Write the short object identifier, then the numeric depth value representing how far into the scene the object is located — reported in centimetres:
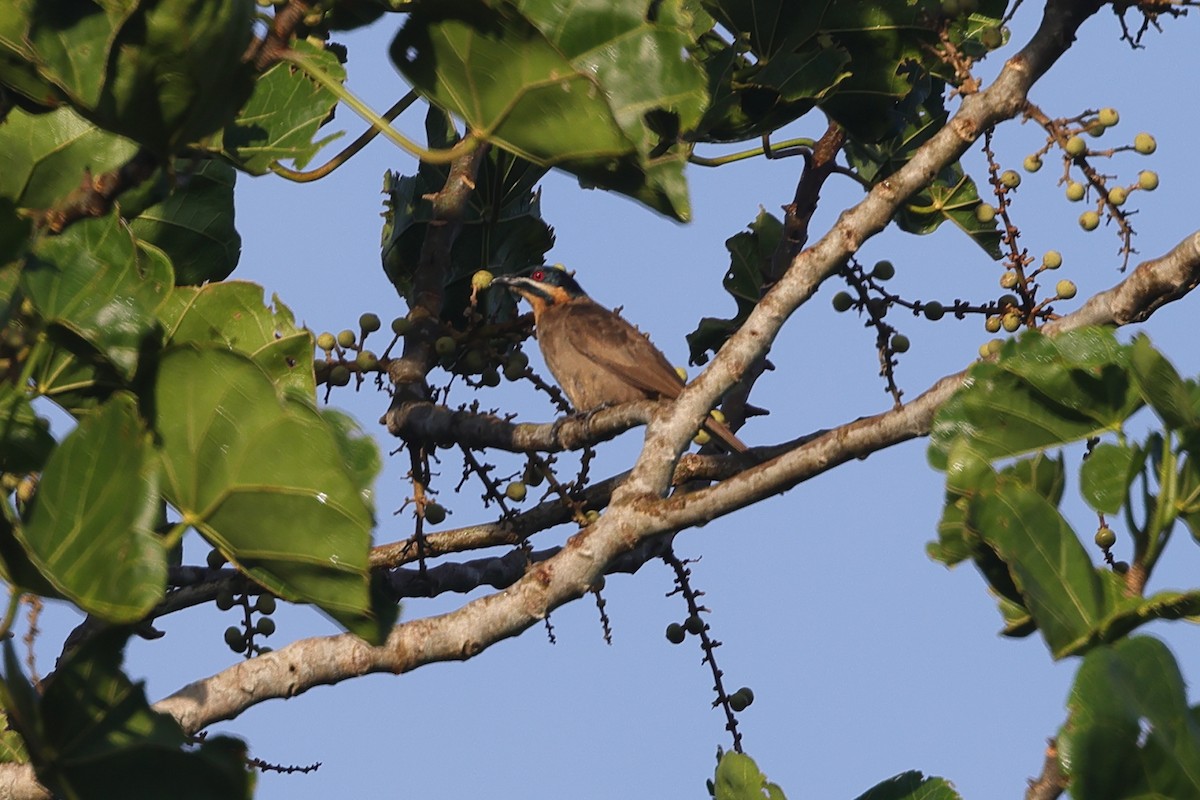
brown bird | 1622
